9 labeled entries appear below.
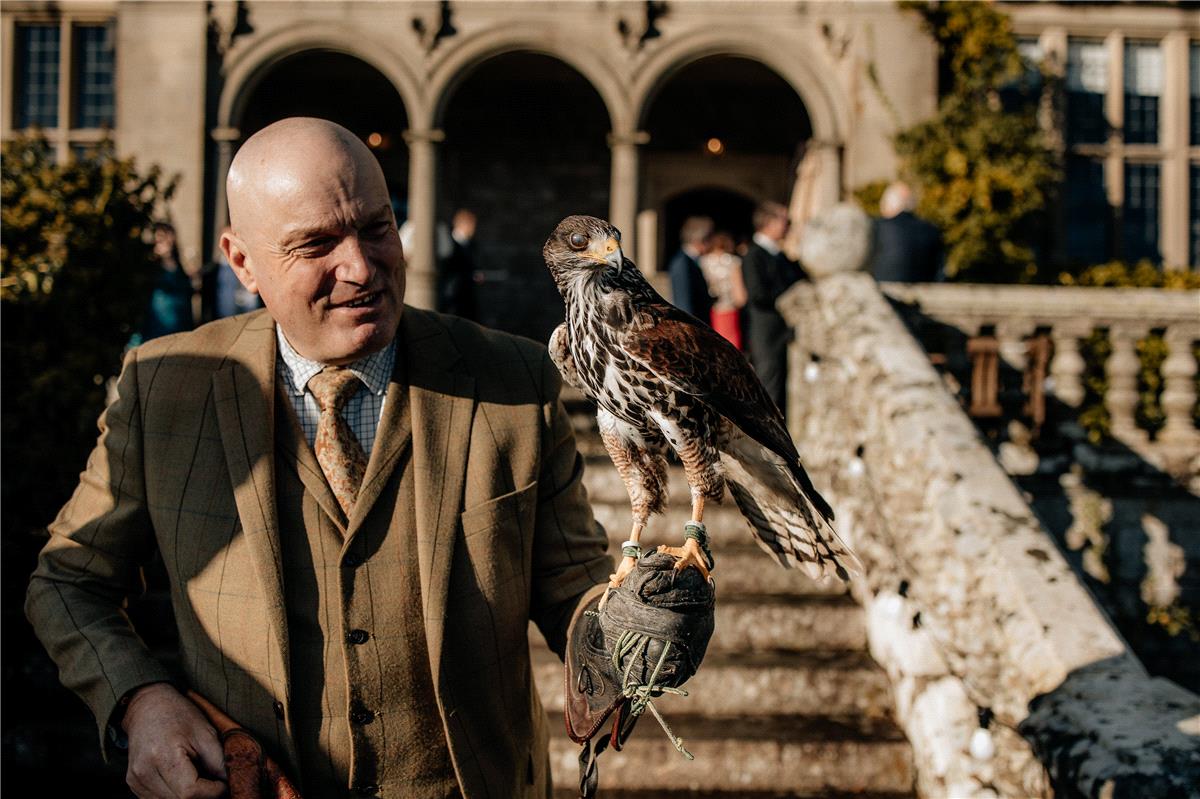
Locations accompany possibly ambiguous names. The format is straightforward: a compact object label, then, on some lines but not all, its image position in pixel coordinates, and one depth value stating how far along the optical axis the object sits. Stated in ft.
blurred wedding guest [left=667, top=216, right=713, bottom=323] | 22.67
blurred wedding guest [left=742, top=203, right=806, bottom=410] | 22.25
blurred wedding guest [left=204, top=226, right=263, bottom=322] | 28.83
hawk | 5.98
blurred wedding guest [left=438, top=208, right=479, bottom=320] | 32.24
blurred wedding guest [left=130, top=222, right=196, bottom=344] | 25.27
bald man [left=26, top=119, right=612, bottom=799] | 7.27
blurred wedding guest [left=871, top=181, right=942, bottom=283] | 28.35
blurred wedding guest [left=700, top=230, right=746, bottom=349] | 23.04
